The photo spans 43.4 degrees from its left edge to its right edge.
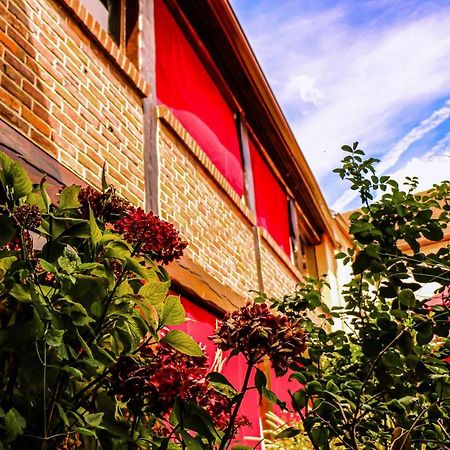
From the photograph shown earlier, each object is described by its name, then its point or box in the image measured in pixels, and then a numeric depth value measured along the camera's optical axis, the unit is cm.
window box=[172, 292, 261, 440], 426
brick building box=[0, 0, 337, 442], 303
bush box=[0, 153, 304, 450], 155
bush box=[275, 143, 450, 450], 204
